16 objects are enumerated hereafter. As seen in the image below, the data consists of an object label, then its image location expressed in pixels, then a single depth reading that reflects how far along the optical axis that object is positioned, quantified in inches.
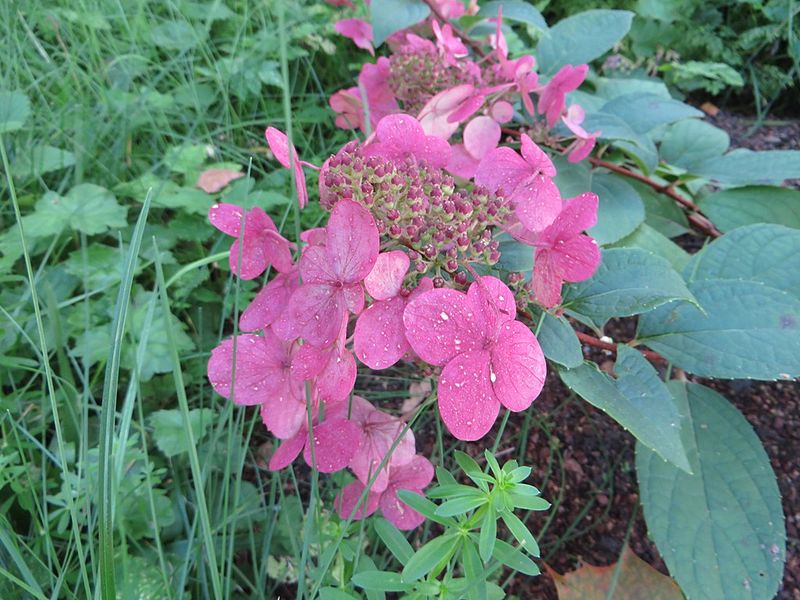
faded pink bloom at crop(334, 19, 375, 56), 18.1
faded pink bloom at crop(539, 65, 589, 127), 11.9
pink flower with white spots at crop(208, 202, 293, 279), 8.5
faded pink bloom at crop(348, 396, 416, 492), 8.9
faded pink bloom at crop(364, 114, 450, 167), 8.5
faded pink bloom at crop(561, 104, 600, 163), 11.7
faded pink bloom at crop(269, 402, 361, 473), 8.4
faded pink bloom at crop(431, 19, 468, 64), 13.7
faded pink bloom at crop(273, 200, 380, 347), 7.0
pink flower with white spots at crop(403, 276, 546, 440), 6.9
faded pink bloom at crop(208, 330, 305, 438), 8.5
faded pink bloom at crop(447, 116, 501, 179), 11.2
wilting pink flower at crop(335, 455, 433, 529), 9.2
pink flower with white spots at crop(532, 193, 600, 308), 8.1
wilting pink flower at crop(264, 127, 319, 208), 7.8
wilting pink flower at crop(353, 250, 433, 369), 7.2
